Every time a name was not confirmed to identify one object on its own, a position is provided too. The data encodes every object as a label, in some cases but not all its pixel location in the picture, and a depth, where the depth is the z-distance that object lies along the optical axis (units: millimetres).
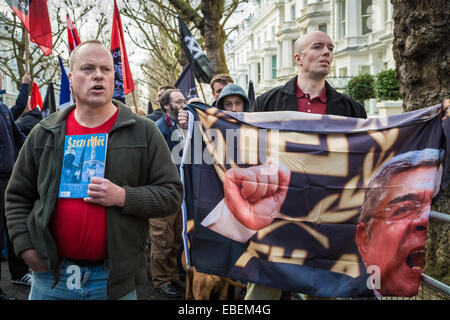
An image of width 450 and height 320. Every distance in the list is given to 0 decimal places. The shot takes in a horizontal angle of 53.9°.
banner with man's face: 3129
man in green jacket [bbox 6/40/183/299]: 2316
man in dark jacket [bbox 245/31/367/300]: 3721
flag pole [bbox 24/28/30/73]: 5582
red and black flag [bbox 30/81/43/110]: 10469
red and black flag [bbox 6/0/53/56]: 6492
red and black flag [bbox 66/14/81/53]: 7292
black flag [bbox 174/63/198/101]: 7449
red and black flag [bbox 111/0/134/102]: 6814
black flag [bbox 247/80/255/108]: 7910
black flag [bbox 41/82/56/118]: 9262
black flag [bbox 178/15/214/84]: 7609
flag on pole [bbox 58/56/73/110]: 7578
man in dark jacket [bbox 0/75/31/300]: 4918
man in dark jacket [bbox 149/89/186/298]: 5245
